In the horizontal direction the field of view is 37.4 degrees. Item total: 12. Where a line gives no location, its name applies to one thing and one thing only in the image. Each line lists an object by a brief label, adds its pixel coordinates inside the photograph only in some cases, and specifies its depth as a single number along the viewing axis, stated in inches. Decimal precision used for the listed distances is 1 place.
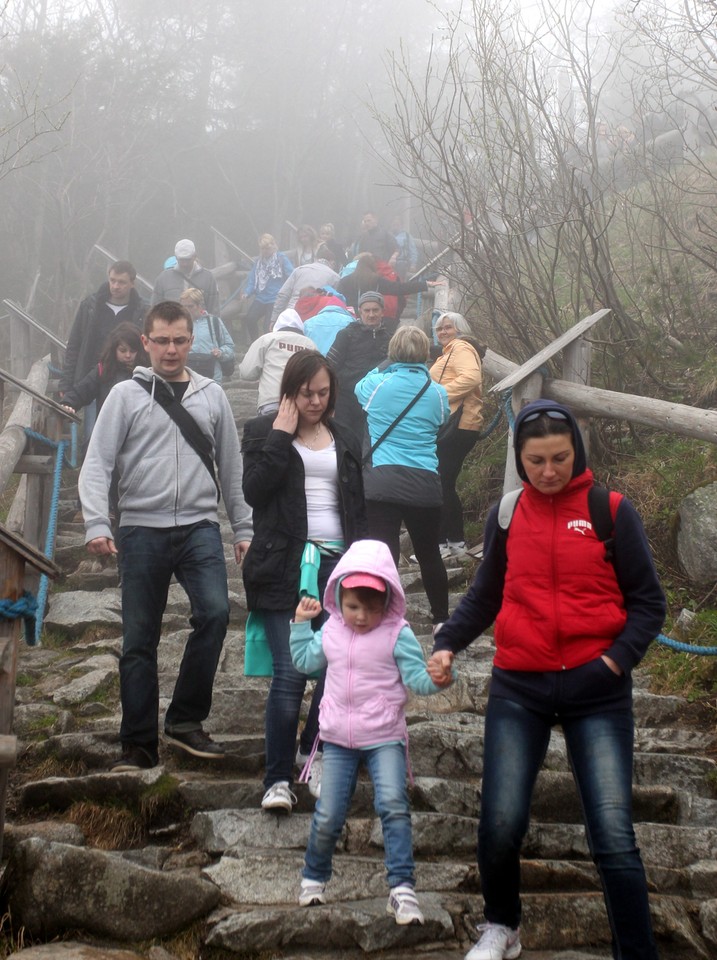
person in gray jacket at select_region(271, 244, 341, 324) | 438.9
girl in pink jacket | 134.9
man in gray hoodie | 172.7
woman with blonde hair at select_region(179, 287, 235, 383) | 400.2
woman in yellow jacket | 297.0
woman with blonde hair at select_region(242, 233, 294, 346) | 544.4
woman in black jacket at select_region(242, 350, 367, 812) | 158.7
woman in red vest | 117.3
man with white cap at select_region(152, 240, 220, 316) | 449.1
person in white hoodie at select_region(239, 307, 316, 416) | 277.1
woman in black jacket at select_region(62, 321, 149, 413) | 298.7
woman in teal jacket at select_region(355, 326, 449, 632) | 230.7
